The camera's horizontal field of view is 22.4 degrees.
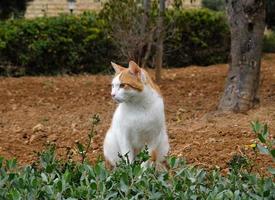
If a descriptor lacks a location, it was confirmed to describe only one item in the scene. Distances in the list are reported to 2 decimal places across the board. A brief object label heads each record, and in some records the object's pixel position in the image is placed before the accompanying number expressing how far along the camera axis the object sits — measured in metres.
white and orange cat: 4.90
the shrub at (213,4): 19.38
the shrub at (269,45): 16.97
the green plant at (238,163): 3.61
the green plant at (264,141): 3.21
